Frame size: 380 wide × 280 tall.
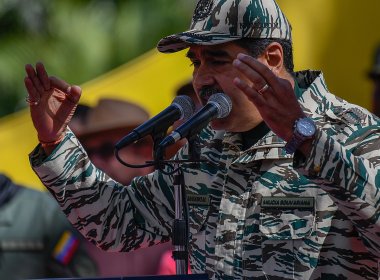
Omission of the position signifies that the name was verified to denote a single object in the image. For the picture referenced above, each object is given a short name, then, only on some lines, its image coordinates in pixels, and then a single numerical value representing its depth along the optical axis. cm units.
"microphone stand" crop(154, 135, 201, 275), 726
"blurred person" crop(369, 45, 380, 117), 1179
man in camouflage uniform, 702
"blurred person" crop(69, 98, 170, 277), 1220
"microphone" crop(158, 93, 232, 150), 714
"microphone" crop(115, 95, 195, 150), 732
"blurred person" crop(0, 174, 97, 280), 1214
